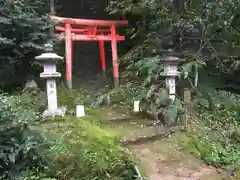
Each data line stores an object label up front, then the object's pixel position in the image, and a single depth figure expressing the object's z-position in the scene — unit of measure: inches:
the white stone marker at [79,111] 300.9
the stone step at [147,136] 256.4
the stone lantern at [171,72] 300.8
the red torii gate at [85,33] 395.5
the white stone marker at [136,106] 323.9
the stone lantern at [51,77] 295.4
